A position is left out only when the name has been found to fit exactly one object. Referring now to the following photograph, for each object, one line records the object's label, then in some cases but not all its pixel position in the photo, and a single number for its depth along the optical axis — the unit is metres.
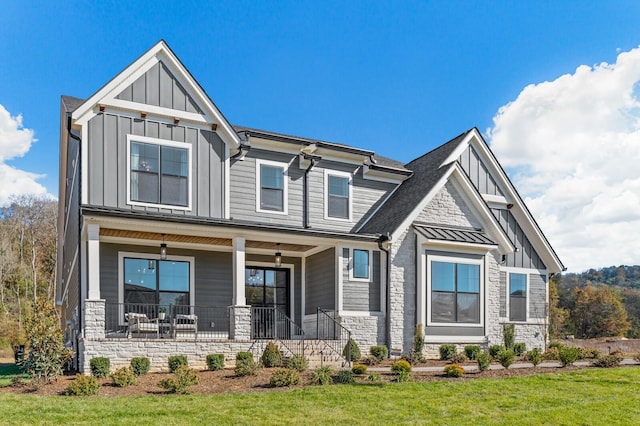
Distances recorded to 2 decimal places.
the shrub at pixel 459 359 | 15.32
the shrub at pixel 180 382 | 10.13
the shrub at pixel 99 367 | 11.62
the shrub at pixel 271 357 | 12.92
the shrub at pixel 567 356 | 13.66
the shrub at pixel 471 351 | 15.98
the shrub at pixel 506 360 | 13.02
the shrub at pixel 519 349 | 17.25
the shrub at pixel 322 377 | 11.04
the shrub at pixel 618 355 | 14.39
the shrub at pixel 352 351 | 14.58
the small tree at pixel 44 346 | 10.92
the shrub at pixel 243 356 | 12.42
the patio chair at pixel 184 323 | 14.07
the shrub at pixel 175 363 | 12.41
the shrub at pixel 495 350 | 16.32
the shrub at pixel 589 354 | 15.32
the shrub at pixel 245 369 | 11.66
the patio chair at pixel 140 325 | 13.23
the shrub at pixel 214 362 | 12.67
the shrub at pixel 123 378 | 10.68
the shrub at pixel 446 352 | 15.97
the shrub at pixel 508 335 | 17.52
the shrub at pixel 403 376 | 11.40
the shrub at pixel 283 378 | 10.75
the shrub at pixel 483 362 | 12.64
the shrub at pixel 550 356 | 14.82
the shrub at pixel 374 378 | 11.20
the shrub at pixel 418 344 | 15.00
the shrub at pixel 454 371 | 11.96
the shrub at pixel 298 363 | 12.13
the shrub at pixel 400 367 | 11.64
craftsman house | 13.91
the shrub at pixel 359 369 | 11.87
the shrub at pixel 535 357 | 13.69
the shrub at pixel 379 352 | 15.18
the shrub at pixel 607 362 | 14.04
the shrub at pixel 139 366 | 12.04
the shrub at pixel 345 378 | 11.15
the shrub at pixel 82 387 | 9.88
